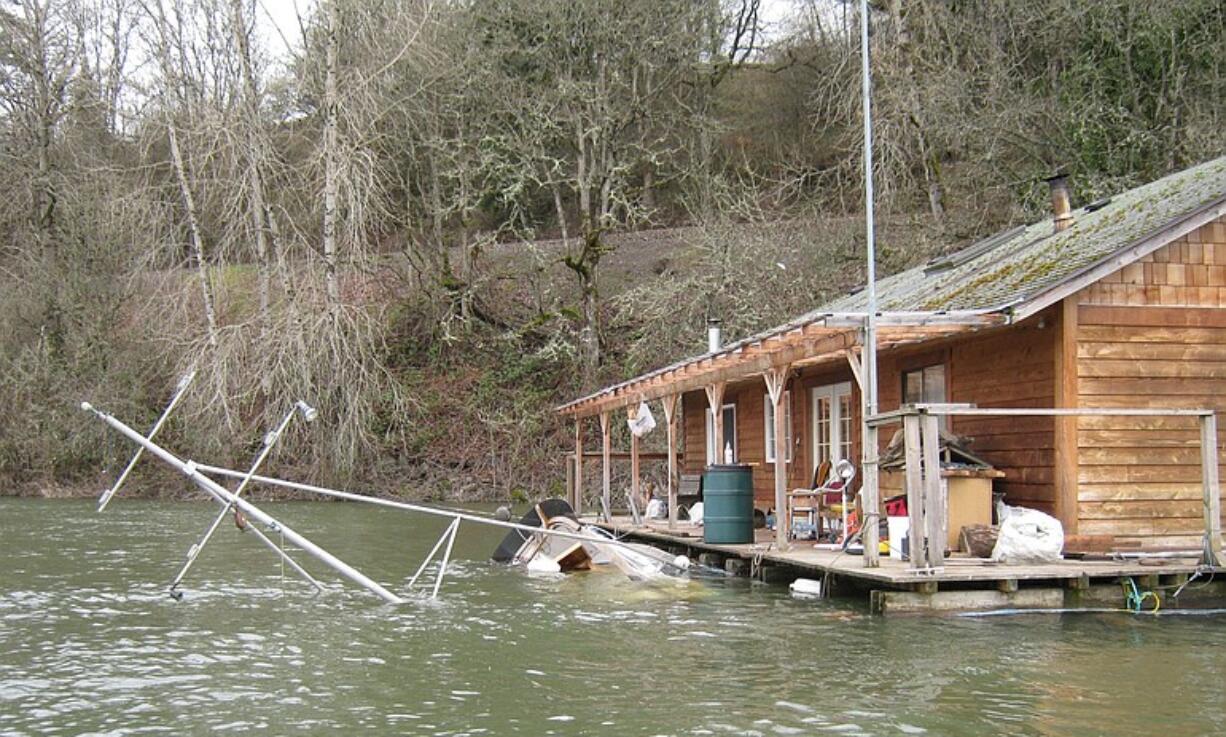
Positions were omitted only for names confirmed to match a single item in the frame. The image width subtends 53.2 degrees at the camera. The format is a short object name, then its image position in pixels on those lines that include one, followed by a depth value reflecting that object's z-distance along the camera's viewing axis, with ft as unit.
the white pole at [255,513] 37.04
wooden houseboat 39.34
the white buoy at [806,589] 40.65
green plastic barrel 47.88
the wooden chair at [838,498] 45.93
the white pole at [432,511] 38.78
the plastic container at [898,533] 39.73
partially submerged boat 47.57
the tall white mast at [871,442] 36.73
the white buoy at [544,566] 51.06
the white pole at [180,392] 35.44
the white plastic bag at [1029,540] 38.11
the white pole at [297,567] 41.78
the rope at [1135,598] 36.09
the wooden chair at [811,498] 51.40
